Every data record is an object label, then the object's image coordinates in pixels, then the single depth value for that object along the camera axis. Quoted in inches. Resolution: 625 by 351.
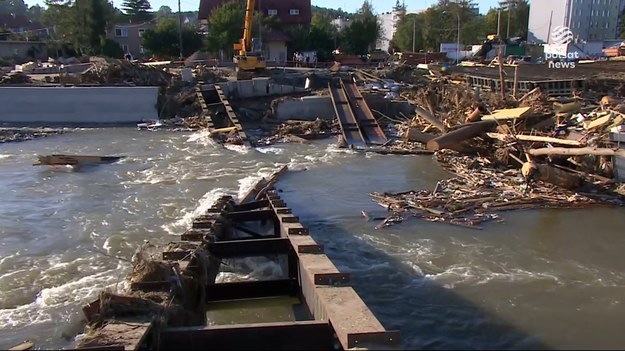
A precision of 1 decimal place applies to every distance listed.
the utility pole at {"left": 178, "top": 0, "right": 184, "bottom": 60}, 2012.4
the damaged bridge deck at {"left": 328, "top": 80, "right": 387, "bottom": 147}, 920.9
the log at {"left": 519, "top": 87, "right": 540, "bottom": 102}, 873.4
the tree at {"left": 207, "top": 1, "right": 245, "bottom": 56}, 2063.2
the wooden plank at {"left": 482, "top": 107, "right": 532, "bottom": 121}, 698.2
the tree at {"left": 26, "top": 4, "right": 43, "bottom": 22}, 6825.8
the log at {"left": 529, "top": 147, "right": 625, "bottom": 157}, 550.0
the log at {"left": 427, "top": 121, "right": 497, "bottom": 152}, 716.7
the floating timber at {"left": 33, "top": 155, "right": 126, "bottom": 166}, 732.0
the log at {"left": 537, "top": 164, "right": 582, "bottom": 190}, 563.2
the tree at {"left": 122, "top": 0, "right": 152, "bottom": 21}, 3612.2
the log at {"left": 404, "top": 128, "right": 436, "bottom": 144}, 783.7
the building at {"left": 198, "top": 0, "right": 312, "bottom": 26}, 2468.0
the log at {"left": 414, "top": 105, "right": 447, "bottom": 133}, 818.2
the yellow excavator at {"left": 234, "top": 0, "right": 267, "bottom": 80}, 1376.7
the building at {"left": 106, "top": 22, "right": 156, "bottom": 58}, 2723.9
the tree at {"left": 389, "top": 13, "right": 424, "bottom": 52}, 3277.6
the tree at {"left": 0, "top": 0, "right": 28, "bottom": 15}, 6753.0
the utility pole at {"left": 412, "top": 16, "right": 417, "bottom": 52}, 3078.0
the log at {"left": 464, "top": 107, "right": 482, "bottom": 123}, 761.0
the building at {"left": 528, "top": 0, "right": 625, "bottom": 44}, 3964.1
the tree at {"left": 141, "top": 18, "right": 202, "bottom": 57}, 2236.7
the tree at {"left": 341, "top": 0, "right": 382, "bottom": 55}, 2483.8
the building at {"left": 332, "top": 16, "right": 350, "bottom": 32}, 4318.9
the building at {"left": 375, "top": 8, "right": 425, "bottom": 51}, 4953.3
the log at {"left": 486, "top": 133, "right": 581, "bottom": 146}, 590.6
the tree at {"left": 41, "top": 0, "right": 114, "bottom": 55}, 2330.2
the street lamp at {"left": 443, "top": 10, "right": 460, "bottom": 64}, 2438.2
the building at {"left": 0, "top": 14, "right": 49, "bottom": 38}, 4136.3
